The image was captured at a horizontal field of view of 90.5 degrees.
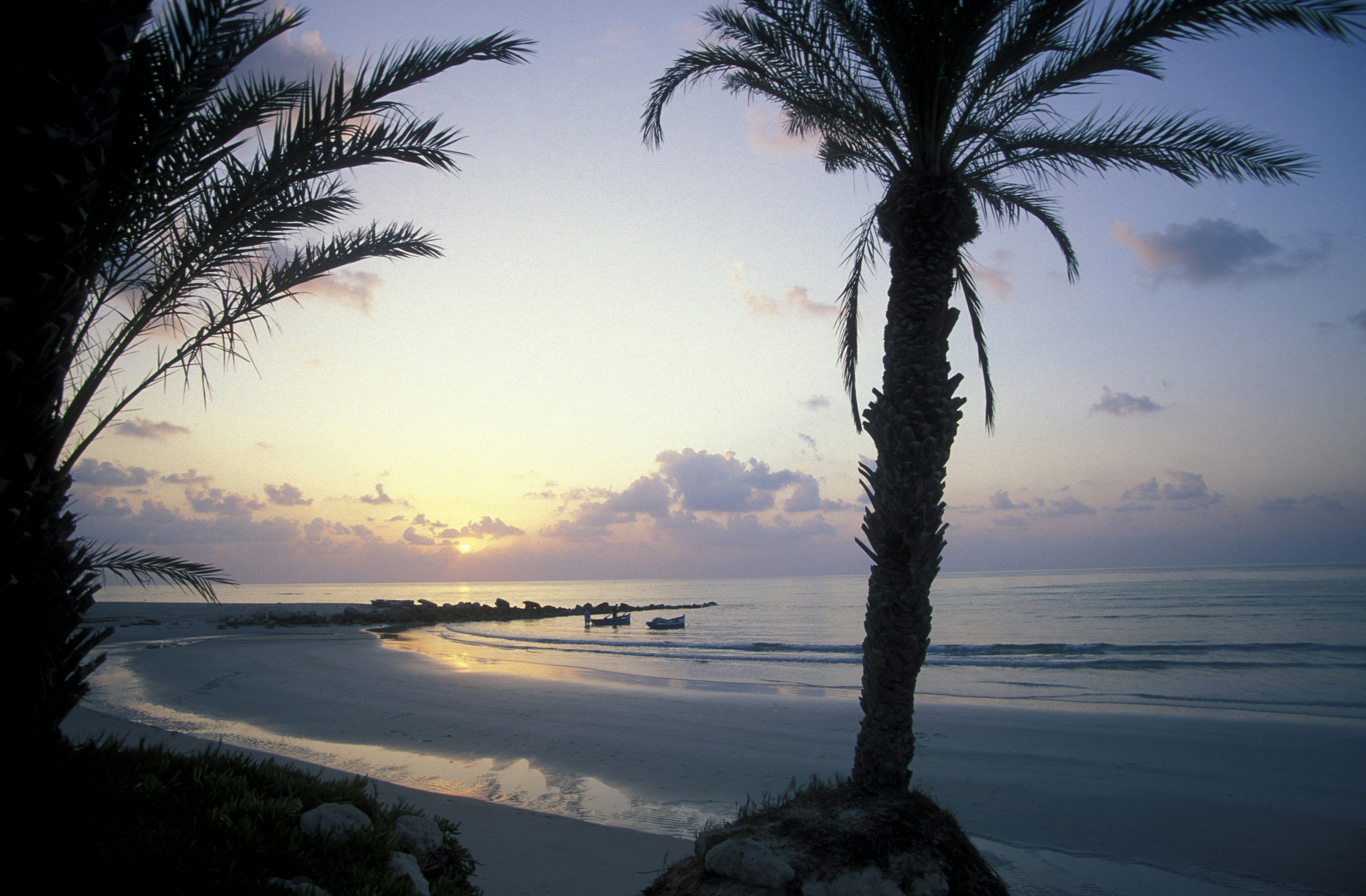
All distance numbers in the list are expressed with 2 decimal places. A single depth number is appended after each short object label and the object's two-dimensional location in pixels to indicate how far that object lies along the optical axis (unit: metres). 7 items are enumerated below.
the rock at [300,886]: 4.02
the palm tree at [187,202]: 4.05
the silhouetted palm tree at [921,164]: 5.86
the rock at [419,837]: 5.18
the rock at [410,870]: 4.59
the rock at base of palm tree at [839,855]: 4.72
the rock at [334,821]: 4.68
